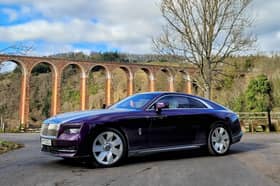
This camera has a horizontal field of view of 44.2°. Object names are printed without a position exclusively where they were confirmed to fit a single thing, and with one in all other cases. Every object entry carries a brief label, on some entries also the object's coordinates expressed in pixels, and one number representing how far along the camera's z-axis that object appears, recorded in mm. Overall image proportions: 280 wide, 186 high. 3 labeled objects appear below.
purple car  5633
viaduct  41688
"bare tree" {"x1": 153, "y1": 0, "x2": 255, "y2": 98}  17906
